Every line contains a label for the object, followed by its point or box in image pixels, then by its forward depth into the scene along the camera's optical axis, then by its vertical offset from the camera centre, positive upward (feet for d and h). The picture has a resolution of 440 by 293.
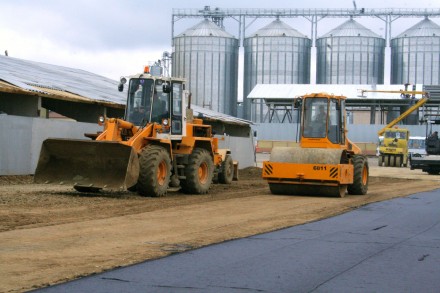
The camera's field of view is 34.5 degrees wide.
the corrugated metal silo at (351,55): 223.10 +27.97
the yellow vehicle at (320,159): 68.54 -1.72
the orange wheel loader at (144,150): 57.67 -1.03
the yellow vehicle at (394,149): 179.32 -1.38
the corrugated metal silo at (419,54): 220.84 +28.48
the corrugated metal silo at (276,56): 221.87 +26.96
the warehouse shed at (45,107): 76.07 +3.94
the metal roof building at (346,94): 212.84 +14.00
